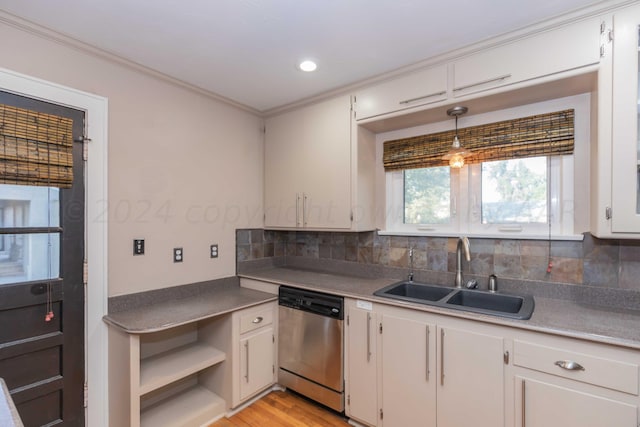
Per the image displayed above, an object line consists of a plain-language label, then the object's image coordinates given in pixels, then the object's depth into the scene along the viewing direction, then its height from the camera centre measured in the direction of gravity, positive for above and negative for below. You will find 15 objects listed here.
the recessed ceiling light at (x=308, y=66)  2.12 +1.03
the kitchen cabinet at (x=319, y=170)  2.54 +0.38
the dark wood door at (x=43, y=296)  1.69 -0.48
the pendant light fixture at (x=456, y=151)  2.11 +0.42
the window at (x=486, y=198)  2.03 +0.11
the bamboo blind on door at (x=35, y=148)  1.66 +0.36
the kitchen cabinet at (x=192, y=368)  1.87 -1.07
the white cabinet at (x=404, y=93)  2.08 +0.87
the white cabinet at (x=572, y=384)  1.34 -0.80
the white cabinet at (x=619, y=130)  1.51 +0.41
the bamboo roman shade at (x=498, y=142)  1.96 +0.51
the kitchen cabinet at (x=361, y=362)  2.05 -1.03
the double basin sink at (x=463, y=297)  1.82 -0.58
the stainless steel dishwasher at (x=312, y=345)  2.22 -1.02
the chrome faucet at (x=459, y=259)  2.18 -0.34
